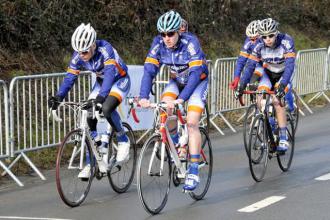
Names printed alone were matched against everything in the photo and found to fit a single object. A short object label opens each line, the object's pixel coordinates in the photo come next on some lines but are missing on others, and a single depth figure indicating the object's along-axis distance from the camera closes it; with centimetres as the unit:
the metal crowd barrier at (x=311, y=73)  2009
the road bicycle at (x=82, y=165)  957
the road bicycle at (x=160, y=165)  901
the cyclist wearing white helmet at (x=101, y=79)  967
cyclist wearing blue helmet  942
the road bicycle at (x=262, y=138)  1132
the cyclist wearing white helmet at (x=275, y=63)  1176
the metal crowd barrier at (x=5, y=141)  1135
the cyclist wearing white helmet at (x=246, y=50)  1315
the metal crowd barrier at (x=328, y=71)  2169
